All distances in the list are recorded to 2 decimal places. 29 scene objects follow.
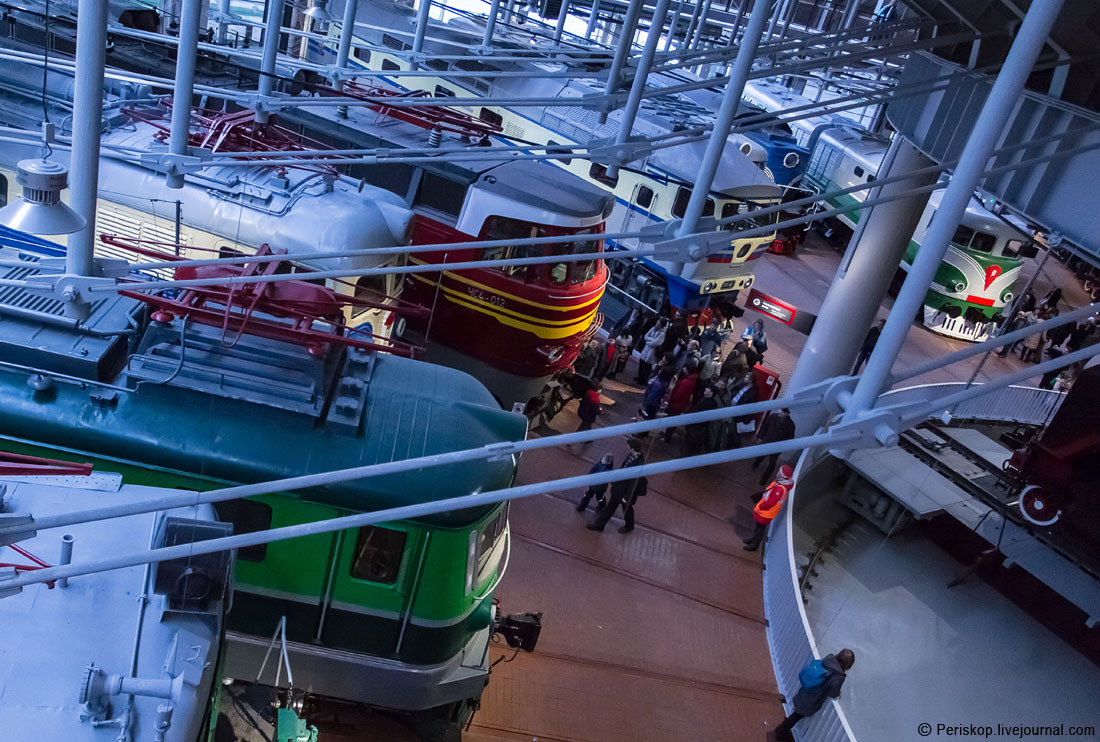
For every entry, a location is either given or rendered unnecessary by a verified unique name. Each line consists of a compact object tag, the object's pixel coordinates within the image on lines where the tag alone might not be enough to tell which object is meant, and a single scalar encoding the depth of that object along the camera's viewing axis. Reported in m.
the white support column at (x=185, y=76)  5.77
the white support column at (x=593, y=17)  19.36
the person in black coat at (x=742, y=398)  13.97
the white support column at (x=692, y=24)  15.02
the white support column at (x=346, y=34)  10.19
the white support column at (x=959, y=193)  4.54
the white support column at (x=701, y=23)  15.13
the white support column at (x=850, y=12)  21.18
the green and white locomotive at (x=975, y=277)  23.14
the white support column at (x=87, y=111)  4.62
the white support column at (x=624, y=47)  7.86
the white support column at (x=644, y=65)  7.31
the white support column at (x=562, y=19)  17.58
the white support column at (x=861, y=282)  14.15
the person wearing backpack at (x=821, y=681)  8.91
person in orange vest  11.99
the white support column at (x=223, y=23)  15.34
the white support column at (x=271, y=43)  8.25
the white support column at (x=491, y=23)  13.22
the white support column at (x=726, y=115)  6.08
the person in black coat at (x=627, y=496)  11.42
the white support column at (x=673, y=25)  18.31
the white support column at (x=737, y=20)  16.34
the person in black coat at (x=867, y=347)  18.22
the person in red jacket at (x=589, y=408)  13.54
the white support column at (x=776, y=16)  17.12
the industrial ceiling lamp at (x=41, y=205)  4.61
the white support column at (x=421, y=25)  11.59
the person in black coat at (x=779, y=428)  13.15
